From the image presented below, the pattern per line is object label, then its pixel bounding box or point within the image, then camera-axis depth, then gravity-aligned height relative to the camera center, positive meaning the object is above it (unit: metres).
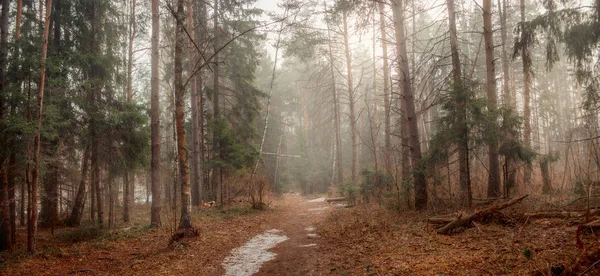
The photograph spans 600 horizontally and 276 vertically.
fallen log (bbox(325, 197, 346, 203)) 20.57 -2.34
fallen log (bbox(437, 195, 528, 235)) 6.89 -1.37
